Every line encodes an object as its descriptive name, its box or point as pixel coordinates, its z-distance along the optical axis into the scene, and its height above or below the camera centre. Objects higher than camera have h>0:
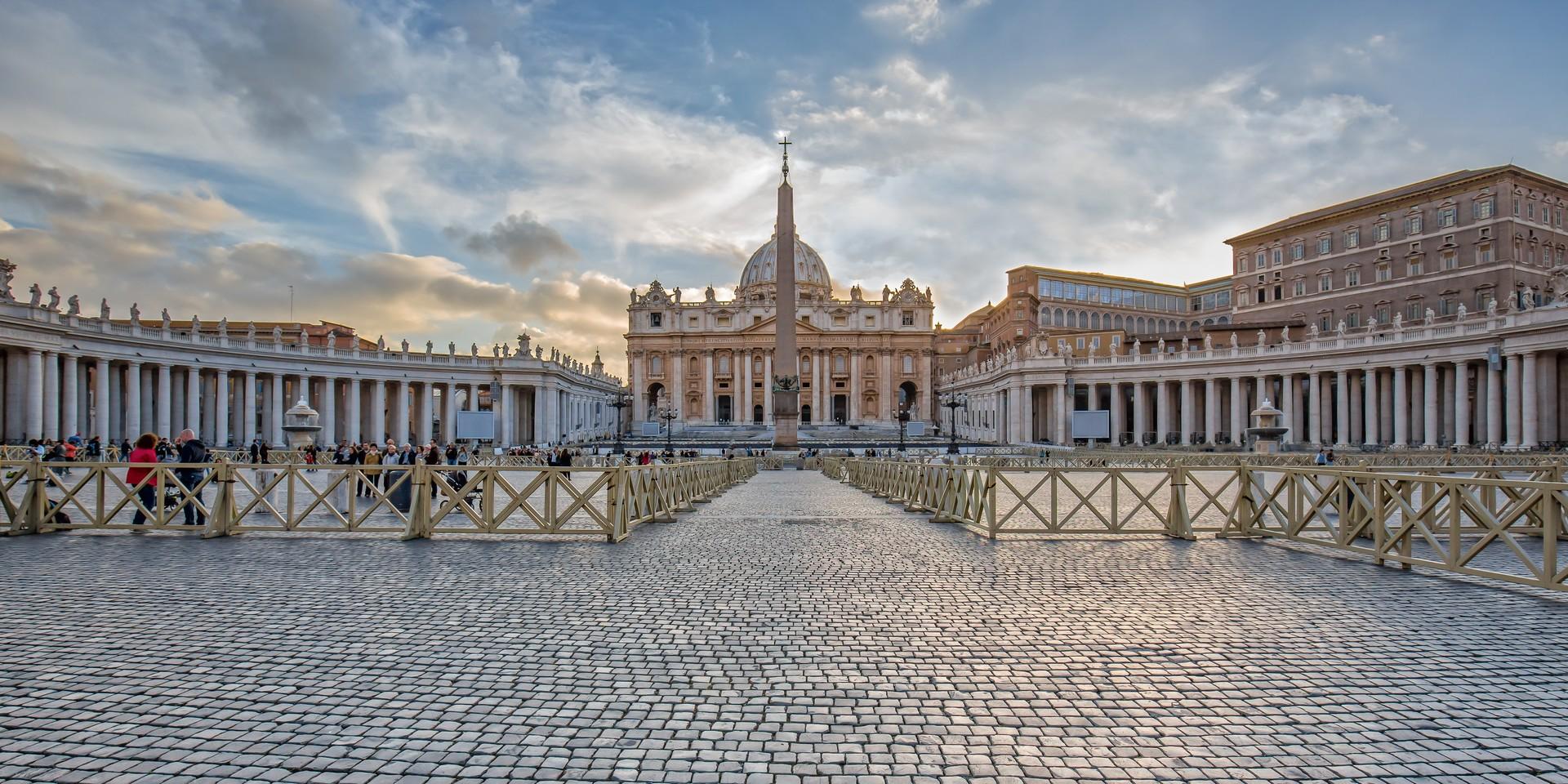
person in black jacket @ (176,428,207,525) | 12.60 -1.07
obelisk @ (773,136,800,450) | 42.72 +4.23
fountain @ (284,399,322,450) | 21.00 -0.34
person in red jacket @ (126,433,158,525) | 12.71 -0.81
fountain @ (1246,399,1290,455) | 28.45 -0.63
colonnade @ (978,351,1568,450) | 39.19 +0.32
